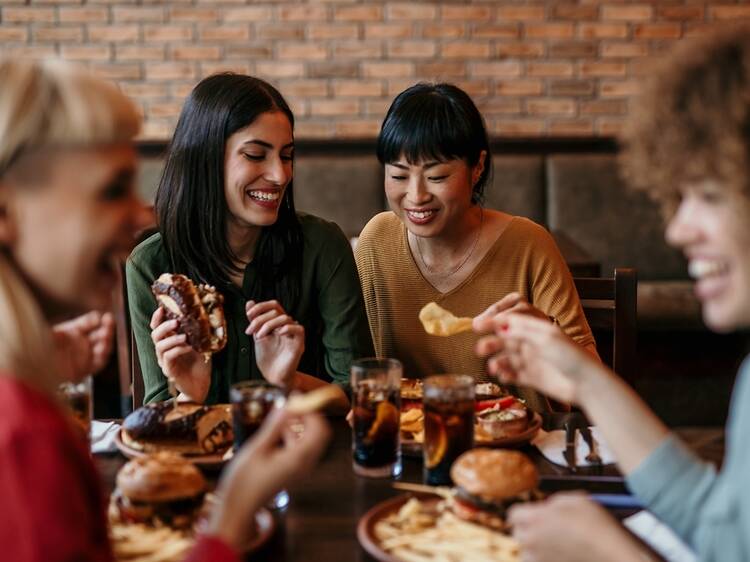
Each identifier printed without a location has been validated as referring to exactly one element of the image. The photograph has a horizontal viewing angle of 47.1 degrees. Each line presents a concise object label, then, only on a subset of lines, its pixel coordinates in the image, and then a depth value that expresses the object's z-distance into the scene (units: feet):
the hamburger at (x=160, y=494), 3.96
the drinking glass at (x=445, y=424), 4.57
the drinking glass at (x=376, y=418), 4.75
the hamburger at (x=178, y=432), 4.89
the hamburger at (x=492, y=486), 3.95
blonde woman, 3.09
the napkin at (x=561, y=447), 4.86
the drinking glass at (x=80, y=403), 4.68
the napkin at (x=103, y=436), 5.17
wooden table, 3.88
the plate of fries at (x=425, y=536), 3.67
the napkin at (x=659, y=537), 3.79
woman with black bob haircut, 7.51
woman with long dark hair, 6.90
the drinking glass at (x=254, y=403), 4.45
